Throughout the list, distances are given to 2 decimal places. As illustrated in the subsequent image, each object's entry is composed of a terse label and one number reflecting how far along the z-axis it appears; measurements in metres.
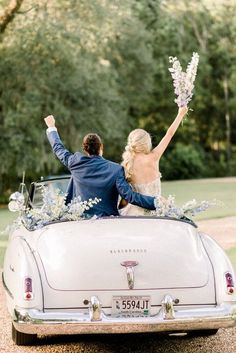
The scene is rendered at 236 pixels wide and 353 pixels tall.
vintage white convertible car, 8.78
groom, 10.19
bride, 10.86
